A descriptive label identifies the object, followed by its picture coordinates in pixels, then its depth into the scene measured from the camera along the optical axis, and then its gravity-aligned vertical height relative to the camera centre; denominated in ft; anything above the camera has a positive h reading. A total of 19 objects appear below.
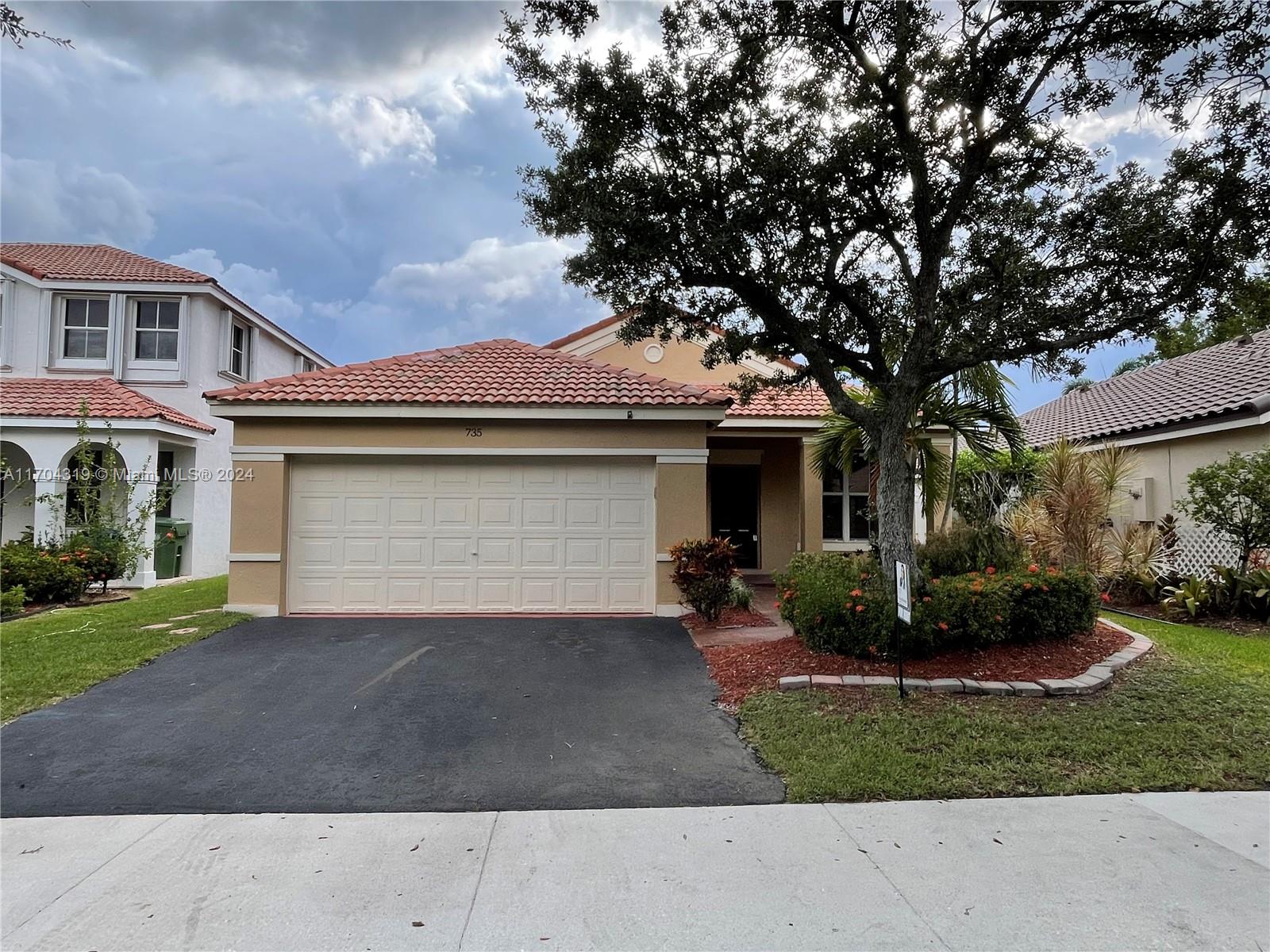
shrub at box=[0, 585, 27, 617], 33.01 -4.71
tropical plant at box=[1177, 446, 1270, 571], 29.43 +0.72
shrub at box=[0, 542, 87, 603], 35.06 -3.56
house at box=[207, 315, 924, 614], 31.94 +0.83
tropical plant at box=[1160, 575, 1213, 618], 30.22 -3.94
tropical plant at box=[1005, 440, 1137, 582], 33.83 +0.10
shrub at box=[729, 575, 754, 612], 31.73 -4.01
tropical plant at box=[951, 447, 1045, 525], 41.34 +2.03
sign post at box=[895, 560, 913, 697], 18.06 -2.47
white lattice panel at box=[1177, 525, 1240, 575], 33.35 -1.87
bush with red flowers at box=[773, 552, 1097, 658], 20.72 -3.16
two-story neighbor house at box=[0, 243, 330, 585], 47.83 +12.02
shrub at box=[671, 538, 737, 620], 30.01 -2.85
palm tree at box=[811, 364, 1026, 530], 29.32 +4.23
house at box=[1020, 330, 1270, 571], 34.55 +5.42
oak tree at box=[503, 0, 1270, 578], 19.81 +11.04
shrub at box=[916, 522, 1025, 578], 25.85 -1.55
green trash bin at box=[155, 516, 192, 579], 46.88 -2.65
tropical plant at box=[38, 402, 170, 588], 40.34 +0.12
